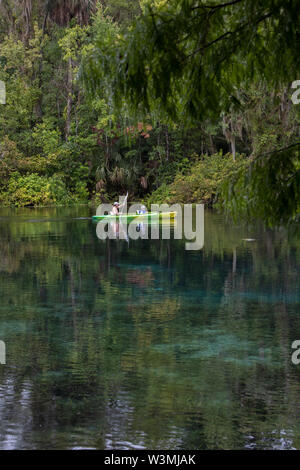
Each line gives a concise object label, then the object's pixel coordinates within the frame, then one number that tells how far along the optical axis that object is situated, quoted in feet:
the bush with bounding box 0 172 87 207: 157.28
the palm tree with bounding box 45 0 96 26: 156.35
